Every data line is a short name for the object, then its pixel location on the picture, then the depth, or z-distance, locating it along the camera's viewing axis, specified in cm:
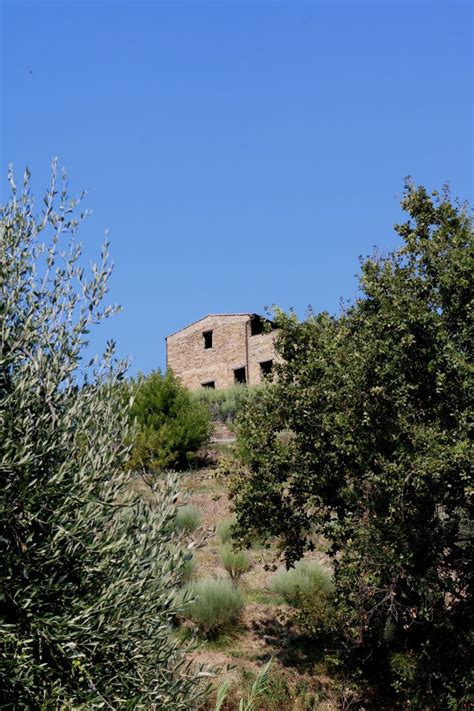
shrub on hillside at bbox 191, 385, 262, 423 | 4688
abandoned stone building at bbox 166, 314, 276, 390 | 5600
